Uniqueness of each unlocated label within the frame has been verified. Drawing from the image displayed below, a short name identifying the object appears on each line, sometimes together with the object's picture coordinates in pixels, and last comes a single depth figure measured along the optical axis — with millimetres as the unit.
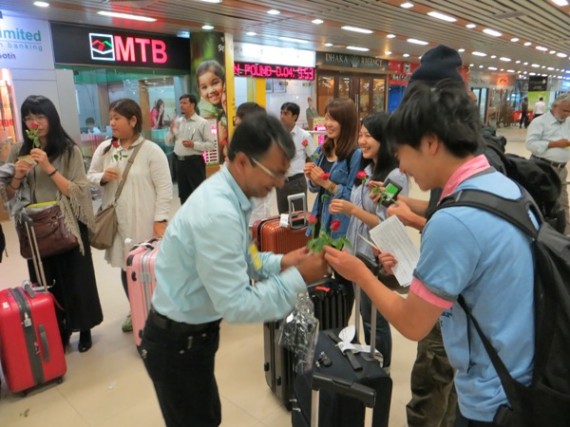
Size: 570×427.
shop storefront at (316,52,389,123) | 13492
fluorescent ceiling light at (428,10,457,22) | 7816
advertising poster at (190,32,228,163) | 9039
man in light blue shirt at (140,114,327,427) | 1185
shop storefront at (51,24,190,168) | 7727
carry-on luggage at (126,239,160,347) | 2659
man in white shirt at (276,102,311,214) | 5016
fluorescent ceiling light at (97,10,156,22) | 6777
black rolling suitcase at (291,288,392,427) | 1729
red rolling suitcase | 2451
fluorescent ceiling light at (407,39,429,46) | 11195
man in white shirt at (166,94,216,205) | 5859
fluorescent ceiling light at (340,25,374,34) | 8955
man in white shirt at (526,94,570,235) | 4875
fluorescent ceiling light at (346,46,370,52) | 12386
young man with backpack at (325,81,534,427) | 938
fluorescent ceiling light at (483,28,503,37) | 9844
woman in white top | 2893
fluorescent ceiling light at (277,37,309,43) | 10297
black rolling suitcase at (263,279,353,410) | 2355
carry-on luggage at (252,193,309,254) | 3463
